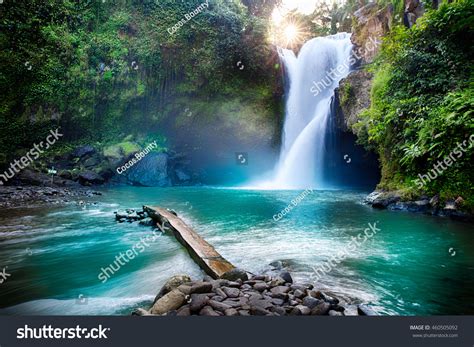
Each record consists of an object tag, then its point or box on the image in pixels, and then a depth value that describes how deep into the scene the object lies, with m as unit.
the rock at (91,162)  22.39
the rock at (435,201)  8.66
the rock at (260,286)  3.16
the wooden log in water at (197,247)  3.99
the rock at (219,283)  3.20
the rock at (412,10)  13.93
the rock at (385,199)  10.02
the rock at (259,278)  3.51
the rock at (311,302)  2.75
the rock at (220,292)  2.91
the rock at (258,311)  2.54
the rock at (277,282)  3.31
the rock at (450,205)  8.10
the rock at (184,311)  2.59
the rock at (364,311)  2.75
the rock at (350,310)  2.96
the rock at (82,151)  22.80
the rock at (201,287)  2.94
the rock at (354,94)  15.29
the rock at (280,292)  2.92
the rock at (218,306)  2.63
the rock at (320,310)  2.67
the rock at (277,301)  2.78
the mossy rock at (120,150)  23.26
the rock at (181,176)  25.47
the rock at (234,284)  3.22
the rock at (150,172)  23.75
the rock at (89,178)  20.42
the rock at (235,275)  3.46
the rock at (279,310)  2.59
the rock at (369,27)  16.33
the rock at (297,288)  3.12
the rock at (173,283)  3.18
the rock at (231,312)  2.54
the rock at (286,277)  3.62
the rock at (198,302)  2.66
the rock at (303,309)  2.62
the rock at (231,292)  2.93
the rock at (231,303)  2.69
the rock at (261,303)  2.67
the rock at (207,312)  2.56
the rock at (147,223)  7.97
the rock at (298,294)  2.97
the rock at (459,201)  7.91
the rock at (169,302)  2.68
